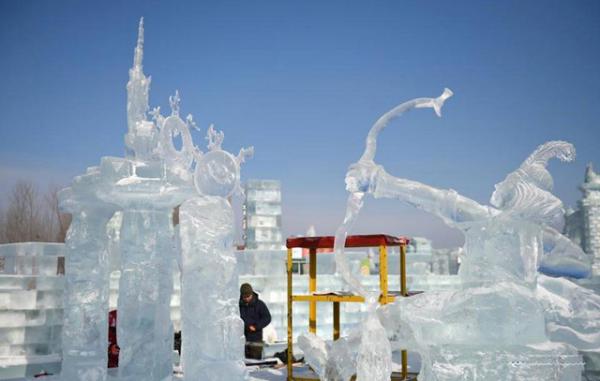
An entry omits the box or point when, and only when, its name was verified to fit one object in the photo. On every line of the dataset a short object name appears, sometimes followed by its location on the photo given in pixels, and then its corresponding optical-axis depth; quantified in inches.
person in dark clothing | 304.6
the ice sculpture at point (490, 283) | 121.0
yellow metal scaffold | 219.6
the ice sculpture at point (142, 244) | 190.5
